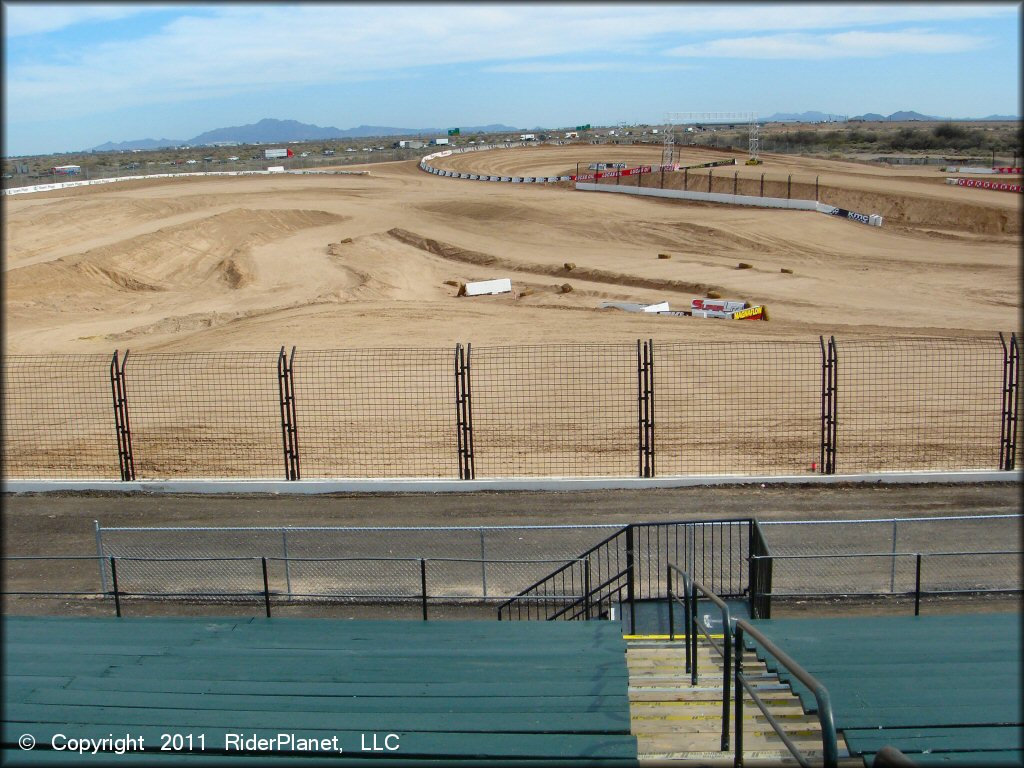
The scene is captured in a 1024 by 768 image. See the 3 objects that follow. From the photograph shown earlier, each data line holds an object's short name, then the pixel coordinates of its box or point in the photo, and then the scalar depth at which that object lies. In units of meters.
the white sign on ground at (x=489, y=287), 40.53
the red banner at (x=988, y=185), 62.00
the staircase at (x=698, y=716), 6.59
